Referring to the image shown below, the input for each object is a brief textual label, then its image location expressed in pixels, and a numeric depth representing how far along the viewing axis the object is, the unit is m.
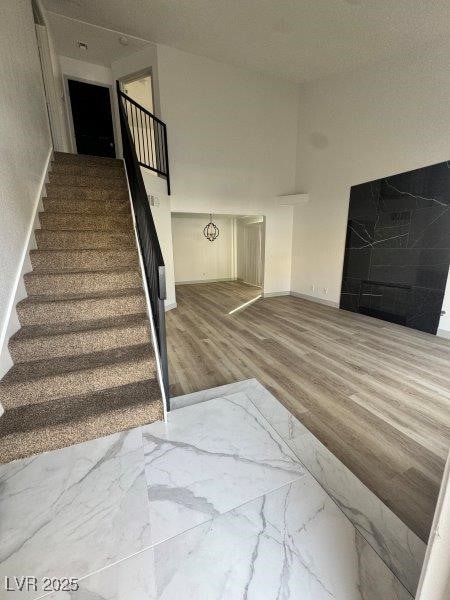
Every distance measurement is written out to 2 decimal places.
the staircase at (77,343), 1.70
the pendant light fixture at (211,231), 8.34
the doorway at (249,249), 7.75
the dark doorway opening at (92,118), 5.52
